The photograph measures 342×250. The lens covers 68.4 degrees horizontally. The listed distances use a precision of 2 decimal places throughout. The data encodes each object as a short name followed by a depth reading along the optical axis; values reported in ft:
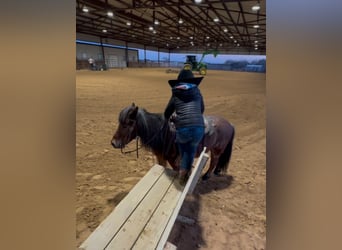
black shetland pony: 5.45
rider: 4.71
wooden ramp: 3.22
